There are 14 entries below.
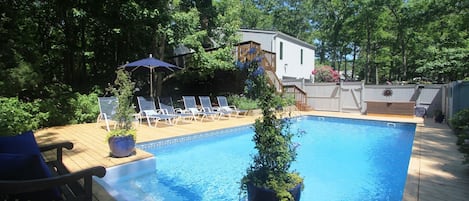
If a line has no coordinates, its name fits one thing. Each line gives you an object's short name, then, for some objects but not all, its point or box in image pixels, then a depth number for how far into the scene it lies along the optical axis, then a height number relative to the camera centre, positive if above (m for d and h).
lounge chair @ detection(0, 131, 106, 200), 1.80 -0.59
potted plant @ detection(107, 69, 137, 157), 4.78 -0.57
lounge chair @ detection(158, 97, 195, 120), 9.46 -0.44
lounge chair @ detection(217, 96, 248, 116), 11.12 -0.37
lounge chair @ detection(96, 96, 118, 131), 7.69 -0.32
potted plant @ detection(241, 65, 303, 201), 2.66 -0.63
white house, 17.83 +3.39
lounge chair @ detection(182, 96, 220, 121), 10.09 -0.42
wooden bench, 11.84 -0.39
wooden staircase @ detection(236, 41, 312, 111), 12.56 +1.47
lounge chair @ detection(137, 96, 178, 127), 8.67 -0.51
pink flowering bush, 21.50 +1.90
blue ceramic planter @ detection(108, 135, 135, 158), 4.76 -0.86
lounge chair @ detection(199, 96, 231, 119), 10.72 -0.43
